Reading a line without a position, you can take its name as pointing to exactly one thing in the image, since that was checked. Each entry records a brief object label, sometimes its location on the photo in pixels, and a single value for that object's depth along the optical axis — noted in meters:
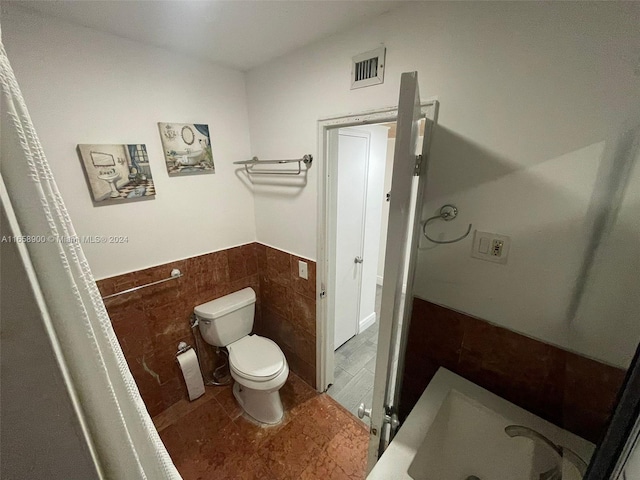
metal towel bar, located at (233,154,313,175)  1.43
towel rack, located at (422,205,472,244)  1.00
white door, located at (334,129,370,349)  1.80
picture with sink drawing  1.19
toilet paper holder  1.67
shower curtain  0.29
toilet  1.52
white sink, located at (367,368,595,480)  0.81
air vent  1.06
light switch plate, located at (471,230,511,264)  0.93
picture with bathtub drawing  1.41
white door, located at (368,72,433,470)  0.56
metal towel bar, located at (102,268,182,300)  1.34
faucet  0.75
